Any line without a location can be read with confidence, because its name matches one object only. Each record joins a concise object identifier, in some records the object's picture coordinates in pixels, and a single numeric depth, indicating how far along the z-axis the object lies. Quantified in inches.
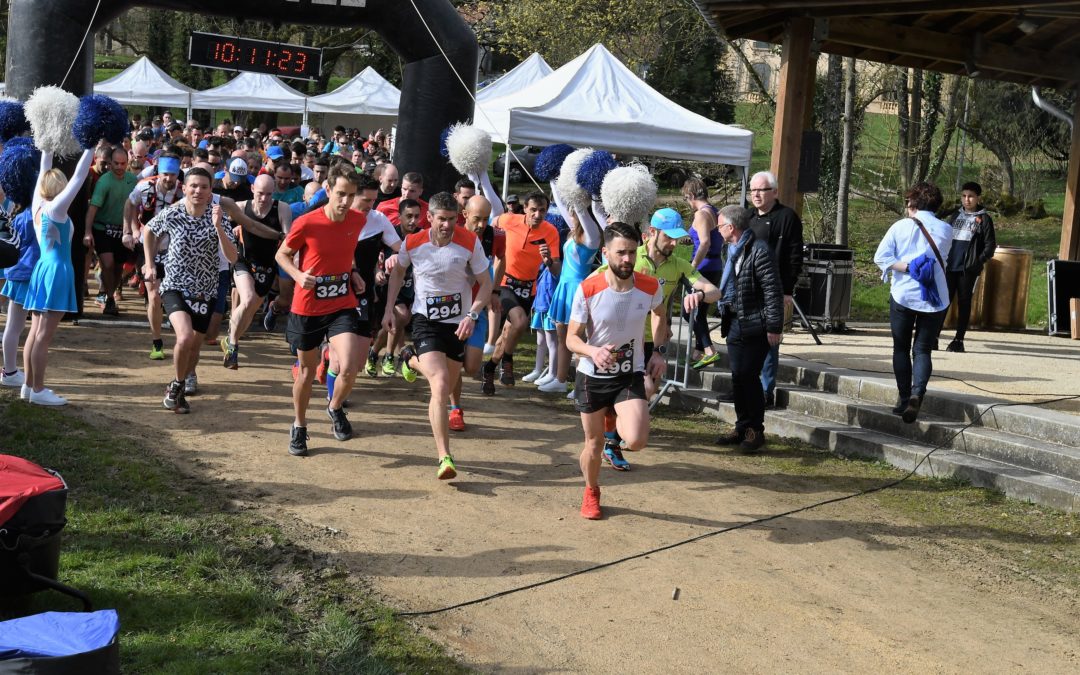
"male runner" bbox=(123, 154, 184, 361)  446.6
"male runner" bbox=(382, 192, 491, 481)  298.5
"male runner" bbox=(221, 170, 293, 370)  385.4
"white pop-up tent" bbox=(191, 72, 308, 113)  1203.9
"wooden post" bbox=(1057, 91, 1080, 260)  573.9
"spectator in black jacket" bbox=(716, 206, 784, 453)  330.6
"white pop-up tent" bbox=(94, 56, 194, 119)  1187.3
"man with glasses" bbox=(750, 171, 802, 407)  356.8
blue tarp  143.2
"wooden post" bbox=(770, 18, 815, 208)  458.0
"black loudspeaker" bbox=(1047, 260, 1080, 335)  552.4
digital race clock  619.8
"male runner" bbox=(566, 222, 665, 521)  258.1
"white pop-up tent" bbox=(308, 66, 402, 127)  1198.9
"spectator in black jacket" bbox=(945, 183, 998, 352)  490.9
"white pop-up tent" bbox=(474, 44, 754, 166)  544.4
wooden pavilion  431.8
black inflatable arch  479.2
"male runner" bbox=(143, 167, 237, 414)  339.3
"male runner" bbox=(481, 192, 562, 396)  404.5
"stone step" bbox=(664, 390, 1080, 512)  296.8
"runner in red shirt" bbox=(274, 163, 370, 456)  299.9
